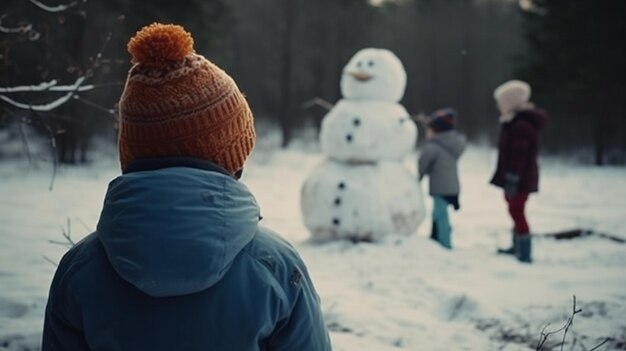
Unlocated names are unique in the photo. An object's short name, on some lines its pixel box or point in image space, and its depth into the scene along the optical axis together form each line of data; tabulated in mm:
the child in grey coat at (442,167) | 5809
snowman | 5578
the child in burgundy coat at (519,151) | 5188
